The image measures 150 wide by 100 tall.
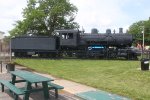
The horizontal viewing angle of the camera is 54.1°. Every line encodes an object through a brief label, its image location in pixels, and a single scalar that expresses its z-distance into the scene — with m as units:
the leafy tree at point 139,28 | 45.13
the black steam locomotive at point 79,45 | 15.02
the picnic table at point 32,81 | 4.28
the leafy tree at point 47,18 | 22.10
